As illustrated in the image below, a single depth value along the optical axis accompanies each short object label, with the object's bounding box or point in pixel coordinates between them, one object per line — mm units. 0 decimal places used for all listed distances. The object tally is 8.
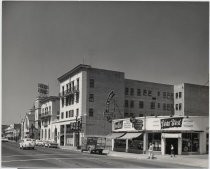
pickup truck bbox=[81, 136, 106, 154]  42250
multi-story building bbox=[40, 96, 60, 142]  78438
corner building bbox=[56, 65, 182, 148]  61531
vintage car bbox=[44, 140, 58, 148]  57594
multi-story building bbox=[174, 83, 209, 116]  52119
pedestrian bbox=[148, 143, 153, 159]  34162
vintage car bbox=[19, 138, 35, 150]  44819
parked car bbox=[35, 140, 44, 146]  63594
